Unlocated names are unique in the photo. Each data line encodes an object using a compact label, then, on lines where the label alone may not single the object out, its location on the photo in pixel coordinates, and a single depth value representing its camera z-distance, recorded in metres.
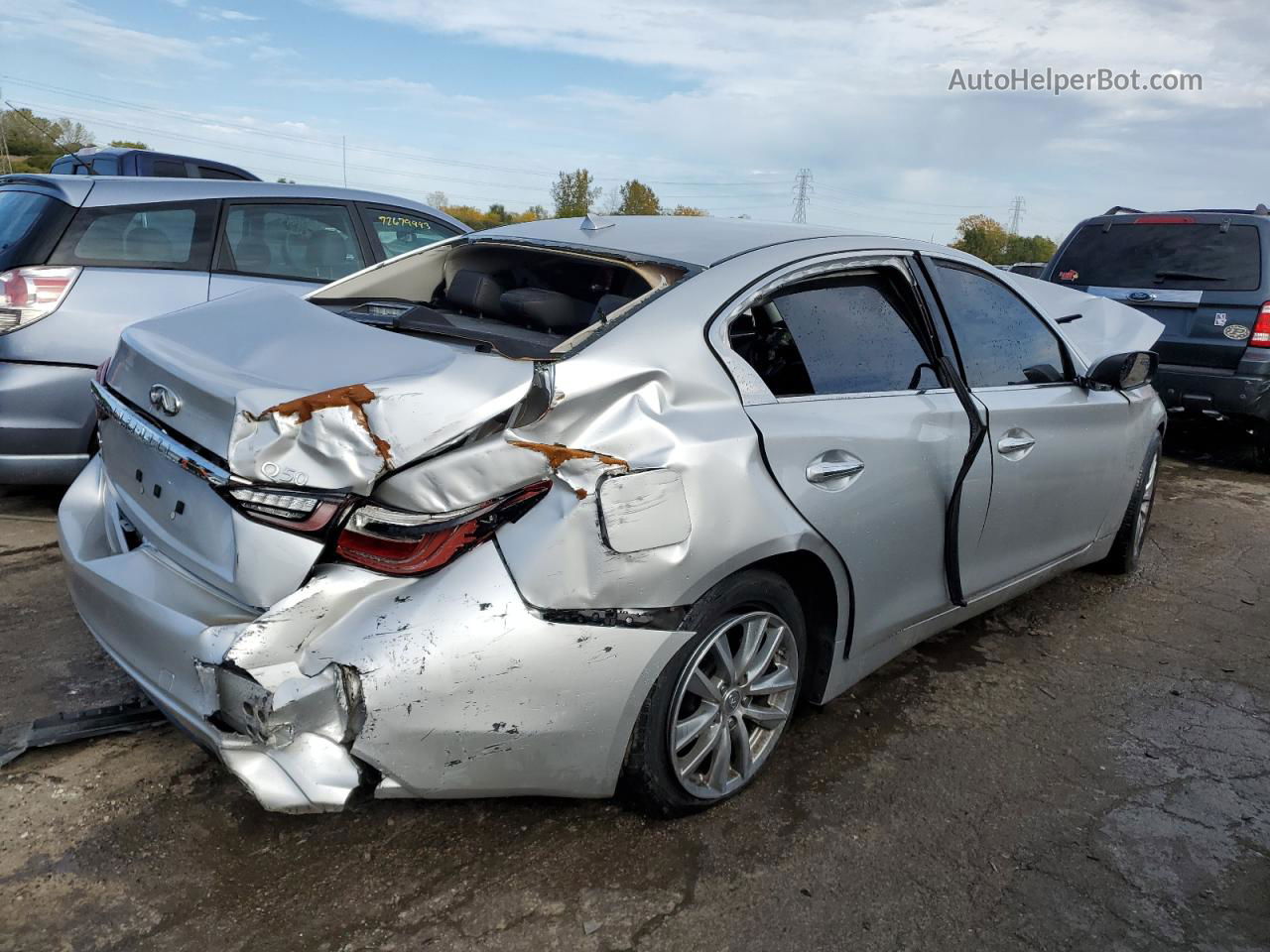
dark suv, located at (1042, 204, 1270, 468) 6.74
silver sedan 2.06
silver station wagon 4.33
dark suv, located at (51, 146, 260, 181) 10.01
